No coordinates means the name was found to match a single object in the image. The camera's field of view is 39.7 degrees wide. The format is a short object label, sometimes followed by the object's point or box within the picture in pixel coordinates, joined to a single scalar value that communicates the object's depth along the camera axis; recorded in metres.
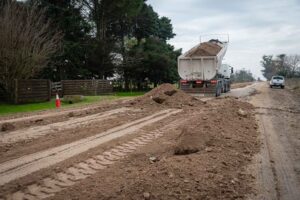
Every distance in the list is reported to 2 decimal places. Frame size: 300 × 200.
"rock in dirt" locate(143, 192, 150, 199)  6.31
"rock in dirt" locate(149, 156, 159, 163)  8.62
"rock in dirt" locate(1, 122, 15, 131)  14.14
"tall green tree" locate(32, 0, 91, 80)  36.88
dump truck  29.77
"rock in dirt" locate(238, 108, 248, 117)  16.87
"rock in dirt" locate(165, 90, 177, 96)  23.92
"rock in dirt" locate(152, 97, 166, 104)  22.36
